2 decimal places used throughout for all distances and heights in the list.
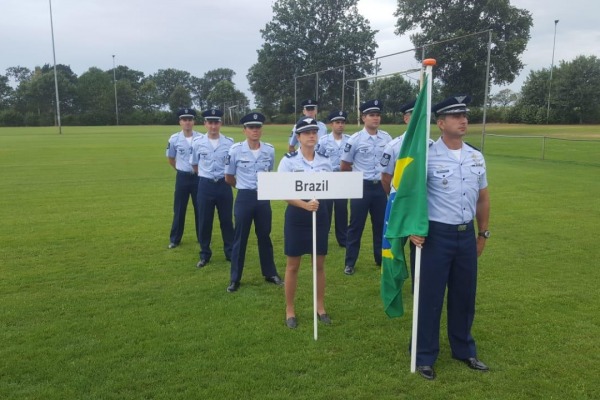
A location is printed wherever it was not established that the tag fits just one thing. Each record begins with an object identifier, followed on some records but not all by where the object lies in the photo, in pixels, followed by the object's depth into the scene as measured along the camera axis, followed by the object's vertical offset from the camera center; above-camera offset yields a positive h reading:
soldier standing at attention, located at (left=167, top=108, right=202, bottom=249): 7.41 -0.55
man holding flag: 3.67 -0.74
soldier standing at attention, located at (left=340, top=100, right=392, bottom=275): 6.43 -0.59
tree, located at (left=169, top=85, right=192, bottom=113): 92.31 +6.17
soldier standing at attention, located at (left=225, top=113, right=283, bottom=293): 5.68 -0.70
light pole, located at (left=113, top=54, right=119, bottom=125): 77.40 +3.62
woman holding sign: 4.65 -0.86
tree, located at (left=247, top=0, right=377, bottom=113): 54.91 +9.93
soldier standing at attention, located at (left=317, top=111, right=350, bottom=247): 7.64 -0.33
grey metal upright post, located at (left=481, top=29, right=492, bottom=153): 16.92 +1.28
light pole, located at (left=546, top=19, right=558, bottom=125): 43.91 +4.35
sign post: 4.37 -0.50
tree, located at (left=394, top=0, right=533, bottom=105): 36.50 +8.85
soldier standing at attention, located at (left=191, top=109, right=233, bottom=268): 6.54 -0.70
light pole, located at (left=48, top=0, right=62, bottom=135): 51.34 +9.43
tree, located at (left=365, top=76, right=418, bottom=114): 24.48 +2.12
